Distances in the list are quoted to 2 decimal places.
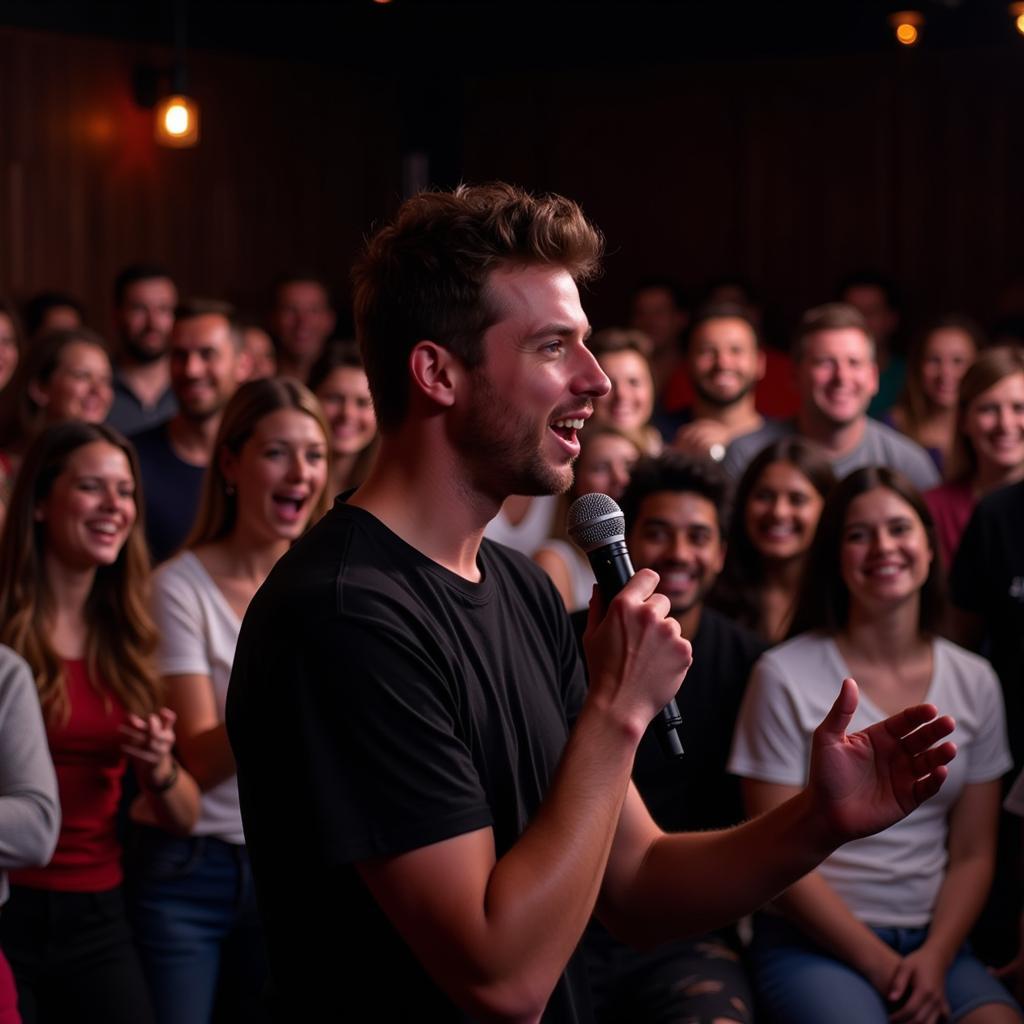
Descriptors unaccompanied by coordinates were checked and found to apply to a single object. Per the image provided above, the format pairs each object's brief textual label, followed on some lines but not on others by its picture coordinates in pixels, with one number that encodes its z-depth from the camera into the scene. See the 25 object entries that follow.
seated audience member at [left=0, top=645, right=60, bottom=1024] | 2.45
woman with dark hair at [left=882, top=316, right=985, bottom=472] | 5.10
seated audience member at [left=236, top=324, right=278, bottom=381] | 5.62
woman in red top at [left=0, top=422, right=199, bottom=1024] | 2.77
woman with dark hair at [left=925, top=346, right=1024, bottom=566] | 4.08
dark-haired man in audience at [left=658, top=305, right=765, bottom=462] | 4.95
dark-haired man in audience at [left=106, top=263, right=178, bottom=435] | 5.52
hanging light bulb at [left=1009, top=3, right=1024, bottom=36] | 6.05
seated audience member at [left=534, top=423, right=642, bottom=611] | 3.96
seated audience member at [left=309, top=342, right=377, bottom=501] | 4.43
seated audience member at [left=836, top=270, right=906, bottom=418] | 6.65
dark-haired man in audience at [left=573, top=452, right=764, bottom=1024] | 2.81
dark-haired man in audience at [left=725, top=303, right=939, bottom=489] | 4.44
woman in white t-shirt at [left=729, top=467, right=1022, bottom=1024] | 2.84
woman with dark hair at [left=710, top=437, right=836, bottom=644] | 3.71
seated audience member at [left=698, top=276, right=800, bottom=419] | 6.95
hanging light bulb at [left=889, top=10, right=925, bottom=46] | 7.54
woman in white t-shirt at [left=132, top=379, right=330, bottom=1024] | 2.93
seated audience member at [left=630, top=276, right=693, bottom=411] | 6.89
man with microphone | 1.44
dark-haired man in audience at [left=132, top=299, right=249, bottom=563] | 4.15
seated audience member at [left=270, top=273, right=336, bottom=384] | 6.50
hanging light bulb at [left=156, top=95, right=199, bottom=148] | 7.22
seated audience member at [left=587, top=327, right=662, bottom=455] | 4.64
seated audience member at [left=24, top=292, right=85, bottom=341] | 6.10
